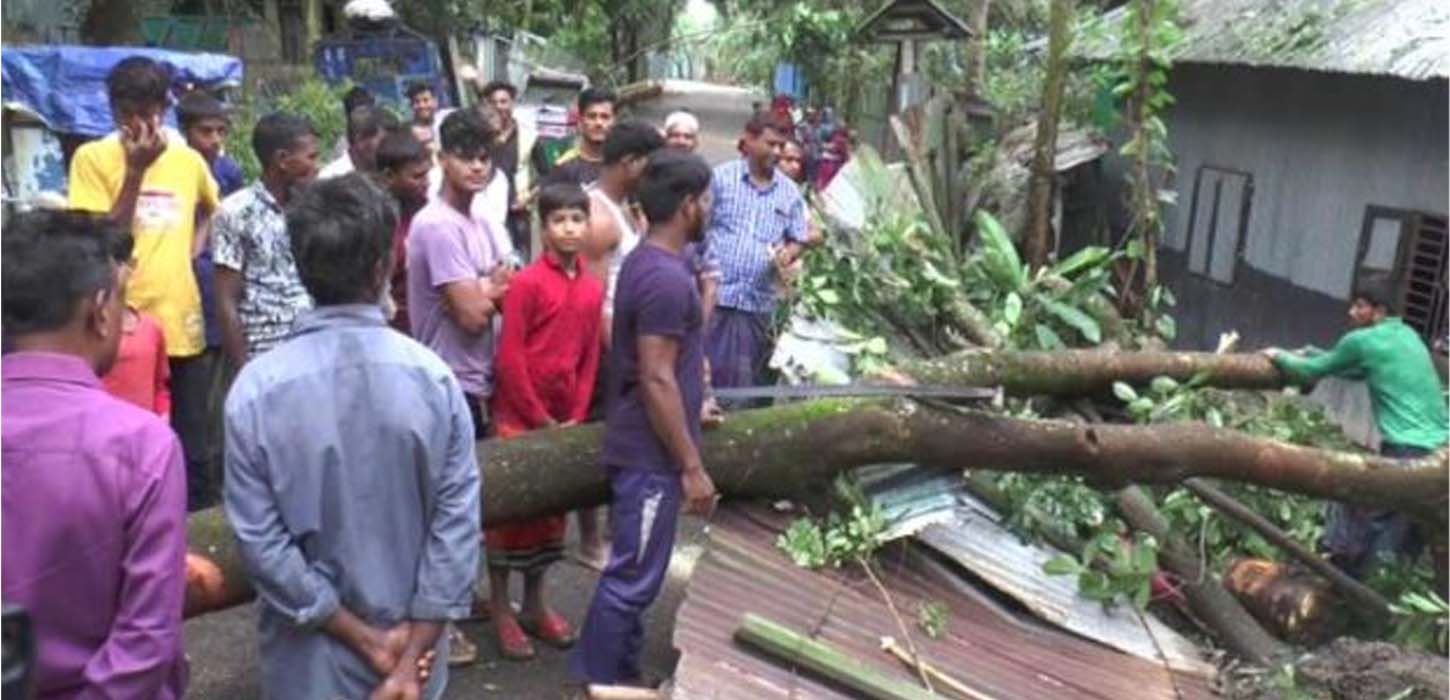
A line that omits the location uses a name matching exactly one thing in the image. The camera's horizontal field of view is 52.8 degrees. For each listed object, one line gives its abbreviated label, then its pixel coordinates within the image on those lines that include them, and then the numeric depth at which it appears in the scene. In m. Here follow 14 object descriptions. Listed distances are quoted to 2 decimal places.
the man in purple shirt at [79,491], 2.36
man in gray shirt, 2.87
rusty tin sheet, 3.91
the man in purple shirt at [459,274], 4.78
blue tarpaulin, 13.63
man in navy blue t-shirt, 4.16
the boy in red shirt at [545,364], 4.73
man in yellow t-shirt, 4.74
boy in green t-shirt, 6.16
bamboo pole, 3.97
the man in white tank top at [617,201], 5.25
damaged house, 8.29
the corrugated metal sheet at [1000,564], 4.98
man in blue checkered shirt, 6.45
